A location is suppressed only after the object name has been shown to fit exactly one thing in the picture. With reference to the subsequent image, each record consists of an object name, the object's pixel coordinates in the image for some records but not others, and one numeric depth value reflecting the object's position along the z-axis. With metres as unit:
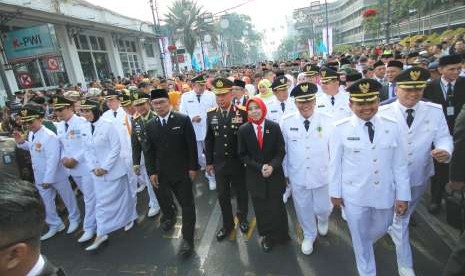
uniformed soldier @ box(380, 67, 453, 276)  3.34
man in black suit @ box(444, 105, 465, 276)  2.75
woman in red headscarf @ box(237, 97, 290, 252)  3.97
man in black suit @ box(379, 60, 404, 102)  5.50
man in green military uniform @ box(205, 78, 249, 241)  4.48
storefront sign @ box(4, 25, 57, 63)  12.40
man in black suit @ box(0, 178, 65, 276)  1.30
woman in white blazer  4.80
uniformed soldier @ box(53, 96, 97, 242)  5.00
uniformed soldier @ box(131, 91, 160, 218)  4.98
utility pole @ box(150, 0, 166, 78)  20.70
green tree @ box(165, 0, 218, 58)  35.06
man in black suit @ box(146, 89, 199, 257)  4.37
